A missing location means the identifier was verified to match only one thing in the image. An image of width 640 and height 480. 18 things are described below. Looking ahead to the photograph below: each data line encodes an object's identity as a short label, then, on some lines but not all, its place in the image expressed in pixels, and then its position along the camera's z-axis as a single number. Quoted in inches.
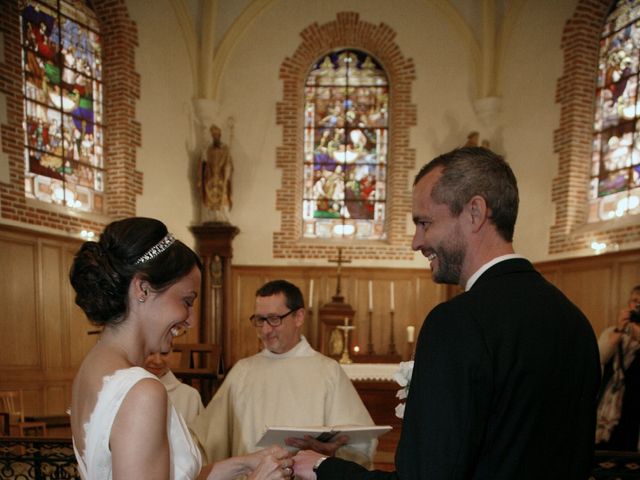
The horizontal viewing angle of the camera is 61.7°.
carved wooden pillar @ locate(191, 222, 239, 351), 381.1
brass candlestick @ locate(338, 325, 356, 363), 299.1
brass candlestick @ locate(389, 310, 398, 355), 370.6
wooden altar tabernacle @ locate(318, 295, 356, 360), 354.9
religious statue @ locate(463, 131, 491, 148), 370.3
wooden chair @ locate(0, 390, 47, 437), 236.2
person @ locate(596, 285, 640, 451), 190.7
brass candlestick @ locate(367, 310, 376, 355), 384.8
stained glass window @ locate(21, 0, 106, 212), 304.5
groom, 50.1
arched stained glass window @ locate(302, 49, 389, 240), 419.5
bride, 56.3
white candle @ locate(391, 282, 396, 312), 363.5
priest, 132.5
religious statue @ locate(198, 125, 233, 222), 379.9
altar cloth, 282.7
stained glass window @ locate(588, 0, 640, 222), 331.9
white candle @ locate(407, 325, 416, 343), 350.0
